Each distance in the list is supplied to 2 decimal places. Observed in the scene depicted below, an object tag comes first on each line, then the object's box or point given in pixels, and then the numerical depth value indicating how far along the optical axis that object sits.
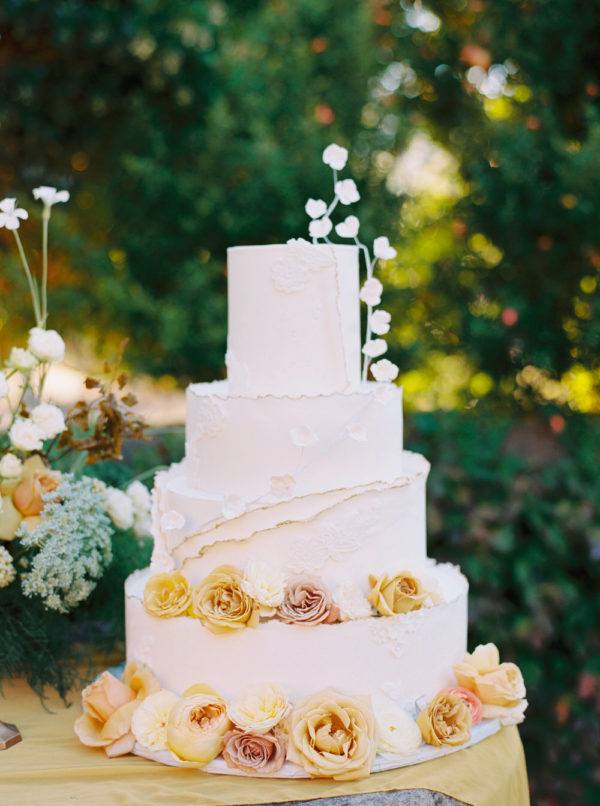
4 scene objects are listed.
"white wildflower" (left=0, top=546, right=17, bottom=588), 2.22
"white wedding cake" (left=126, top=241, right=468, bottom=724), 1.92
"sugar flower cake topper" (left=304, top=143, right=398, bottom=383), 2.16
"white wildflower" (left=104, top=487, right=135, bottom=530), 2.48
